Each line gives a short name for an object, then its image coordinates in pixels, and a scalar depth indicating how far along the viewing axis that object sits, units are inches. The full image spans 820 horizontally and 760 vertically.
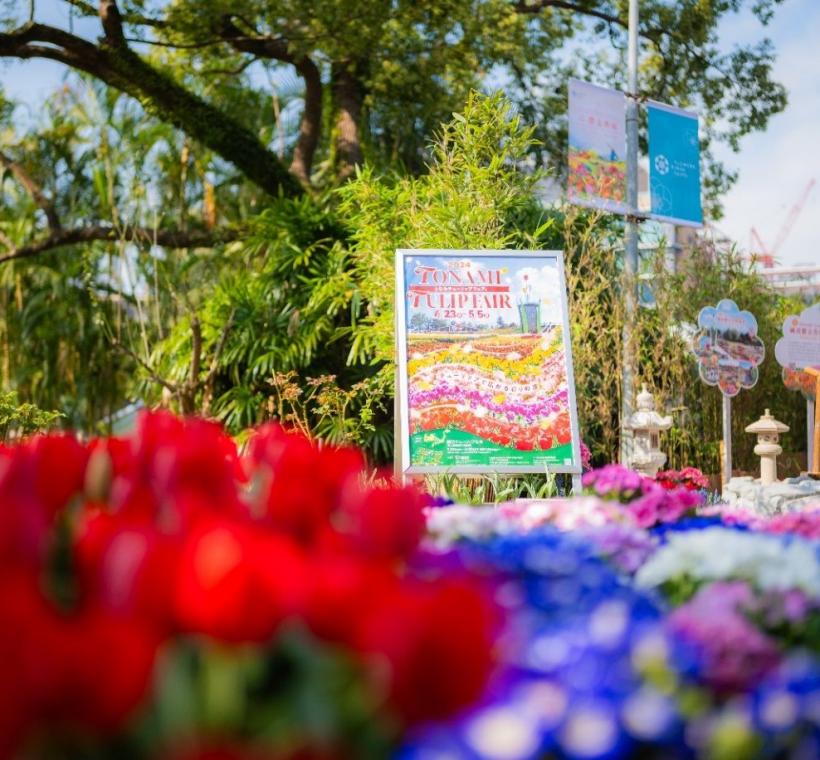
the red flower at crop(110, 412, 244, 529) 51.6
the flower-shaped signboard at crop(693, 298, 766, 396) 323.0
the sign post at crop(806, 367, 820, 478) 375.9
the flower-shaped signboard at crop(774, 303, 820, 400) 387.5
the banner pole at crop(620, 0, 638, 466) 328.8
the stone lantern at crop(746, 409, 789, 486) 281.6
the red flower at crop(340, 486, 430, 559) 49.0
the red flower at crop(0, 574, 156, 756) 30.6
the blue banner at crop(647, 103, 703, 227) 397.7
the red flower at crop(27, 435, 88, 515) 57.9
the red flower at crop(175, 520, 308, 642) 32.8
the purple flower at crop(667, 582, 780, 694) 44.5
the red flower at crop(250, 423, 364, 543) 50.9
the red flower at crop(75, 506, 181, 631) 35.8
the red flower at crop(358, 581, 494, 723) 33.2
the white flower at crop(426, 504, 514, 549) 73.0
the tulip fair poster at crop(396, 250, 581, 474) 200.8
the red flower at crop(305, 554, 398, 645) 35.2
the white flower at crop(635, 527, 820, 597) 58.8
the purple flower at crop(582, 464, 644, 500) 97.2
